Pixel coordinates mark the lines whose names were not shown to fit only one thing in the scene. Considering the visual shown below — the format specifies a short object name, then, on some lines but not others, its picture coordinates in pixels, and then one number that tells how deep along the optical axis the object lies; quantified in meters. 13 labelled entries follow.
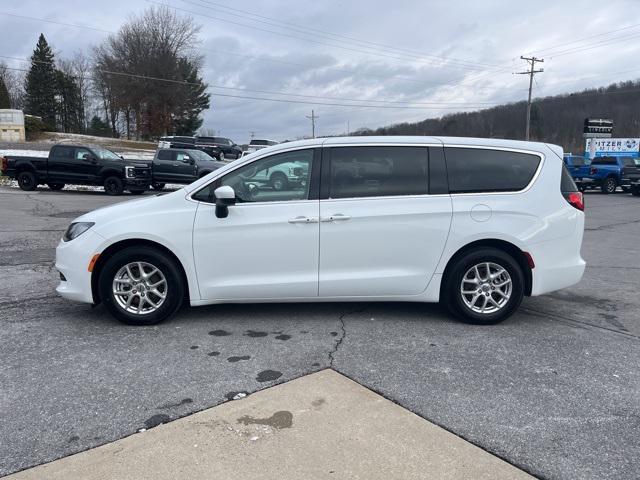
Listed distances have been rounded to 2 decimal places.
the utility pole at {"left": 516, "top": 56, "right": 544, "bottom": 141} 54.97
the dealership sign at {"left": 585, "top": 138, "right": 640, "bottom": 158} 44.56
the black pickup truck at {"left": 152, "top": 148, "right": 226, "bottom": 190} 21.42
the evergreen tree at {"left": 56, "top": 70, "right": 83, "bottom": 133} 74.94
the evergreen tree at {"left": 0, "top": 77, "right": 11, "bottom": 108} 65.03
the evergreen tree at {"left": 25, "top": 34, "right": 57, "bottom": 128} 72.19
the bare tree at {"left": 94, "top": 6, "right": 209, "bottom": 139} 57.91
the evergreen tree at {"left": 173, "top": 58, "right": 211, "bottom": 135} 61.94
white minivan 4.74
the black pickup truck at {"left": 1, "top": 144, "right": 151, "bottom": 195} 19.83
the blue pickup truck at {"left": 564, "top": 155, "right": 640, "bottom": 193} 25.11
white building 51.44
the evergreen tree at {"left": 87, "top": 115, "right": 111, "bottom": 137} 77.38
